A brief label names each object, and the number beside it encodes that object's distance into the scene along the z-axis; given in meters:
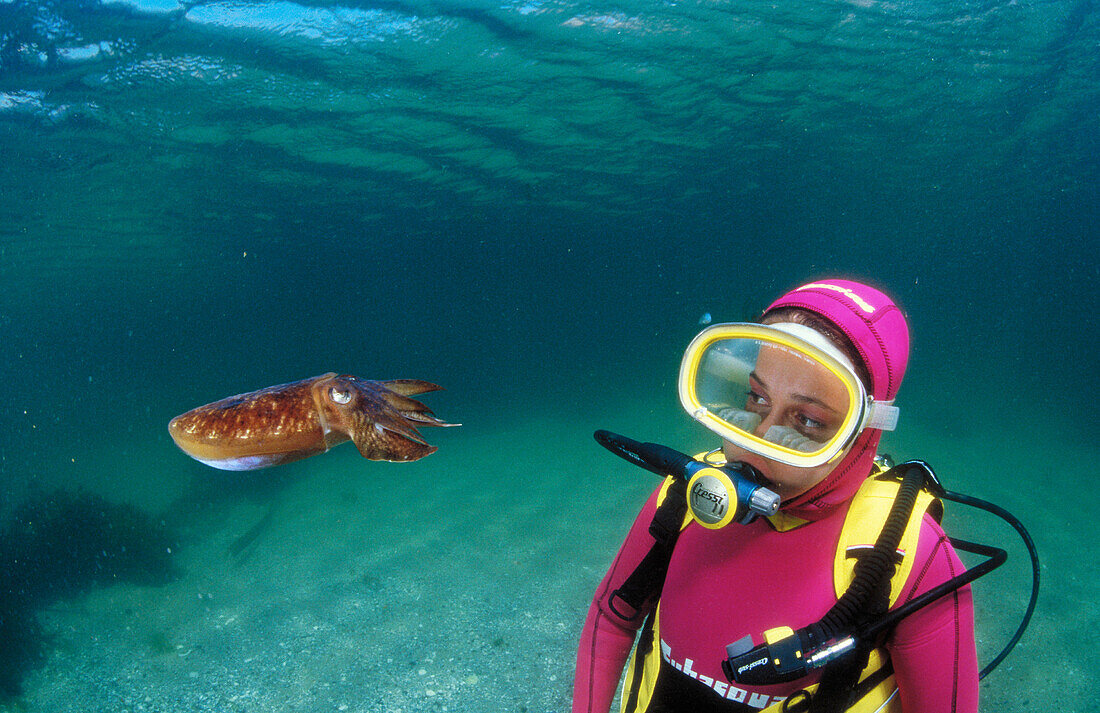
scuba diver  0.62
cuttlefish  0.75
